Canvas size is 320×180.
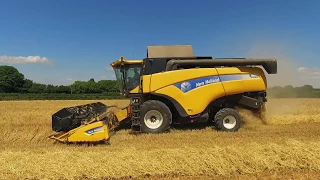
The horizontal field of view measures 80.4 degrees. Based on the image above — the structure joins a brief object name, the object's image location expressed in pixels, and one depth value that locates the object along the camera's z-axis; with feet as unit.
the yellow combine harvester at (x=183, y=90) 16.98
